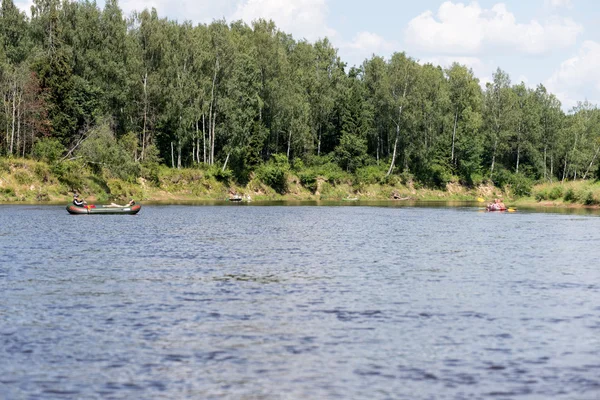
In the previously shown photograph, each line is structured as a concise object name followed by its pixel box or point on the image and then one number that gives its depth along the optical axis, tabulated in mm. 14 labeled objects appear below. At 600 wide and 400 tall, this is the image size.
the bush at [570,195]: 105938
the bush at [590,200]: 100938
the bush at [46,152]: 102562
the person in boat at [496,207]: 96875
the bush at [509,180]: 152250
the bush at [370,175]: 138125
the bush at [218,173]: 118650
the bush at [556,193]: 110188
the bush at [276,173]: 125688
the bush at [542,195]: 115000
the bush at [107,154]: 103938
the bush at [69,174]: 101562
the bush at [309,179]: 131500
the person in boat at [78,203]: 78088
